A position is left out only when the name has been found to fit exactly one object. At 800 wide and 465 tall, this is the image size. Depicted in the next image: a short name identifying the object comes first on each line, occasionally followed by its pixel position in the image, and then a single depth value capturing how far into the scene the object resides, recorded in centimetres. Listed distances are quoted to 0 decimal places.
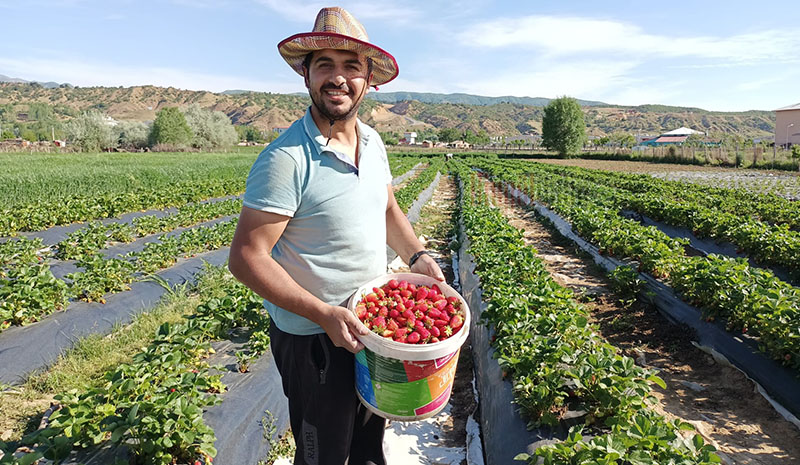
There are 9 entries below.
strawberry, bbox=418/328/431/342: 193
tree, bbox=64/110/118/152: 4859
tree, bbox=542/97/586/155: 5653
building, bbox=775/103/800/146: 4900
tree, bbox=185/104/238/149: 6139
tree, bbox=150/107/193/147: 5584
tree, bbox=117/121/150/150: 5762
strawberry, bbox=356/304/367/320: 196
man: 176
